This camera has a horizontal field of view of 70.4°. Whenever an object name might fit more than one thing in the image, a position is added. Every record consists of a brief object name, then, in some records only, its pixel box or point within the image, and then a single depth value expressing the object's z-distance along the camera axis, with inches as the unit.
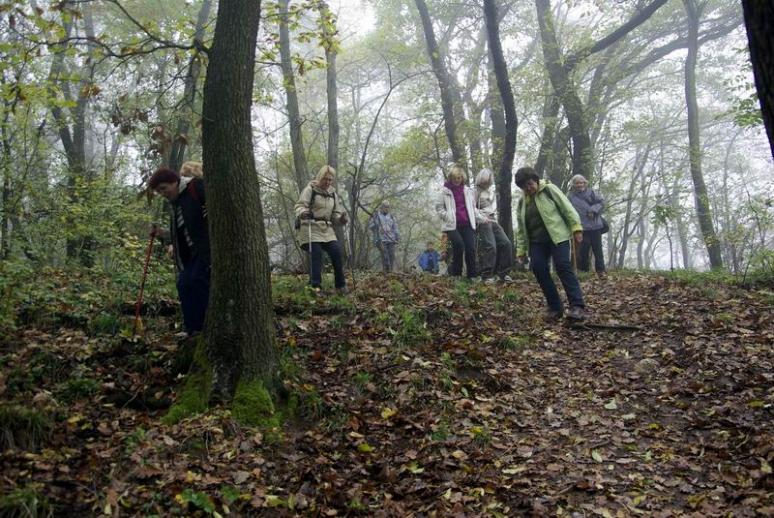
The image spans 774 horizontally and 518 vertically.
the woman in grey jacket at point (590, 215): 418.3
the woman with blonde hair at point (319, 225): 308.3
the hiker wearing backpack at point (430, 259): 657.0
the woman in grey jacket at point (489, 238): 401.4
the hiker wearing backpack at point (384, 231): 590.9
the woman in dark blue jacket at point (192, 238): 210.4
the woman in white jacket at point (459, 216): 361.5
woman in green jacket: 276.8
